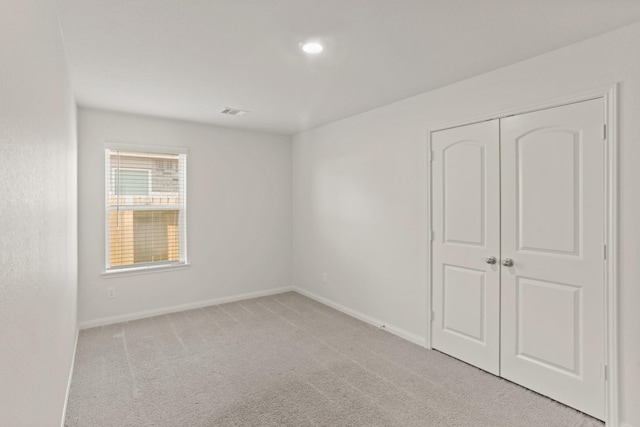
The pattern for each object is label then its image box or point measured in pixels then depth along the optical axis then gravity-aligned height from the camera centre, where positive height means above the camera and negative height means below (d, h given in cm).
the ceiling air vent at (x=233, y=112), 394 +119
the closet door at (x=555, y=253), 230 -29
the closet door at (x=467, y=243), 287 -27
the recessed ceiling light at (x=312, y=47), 236 +115
